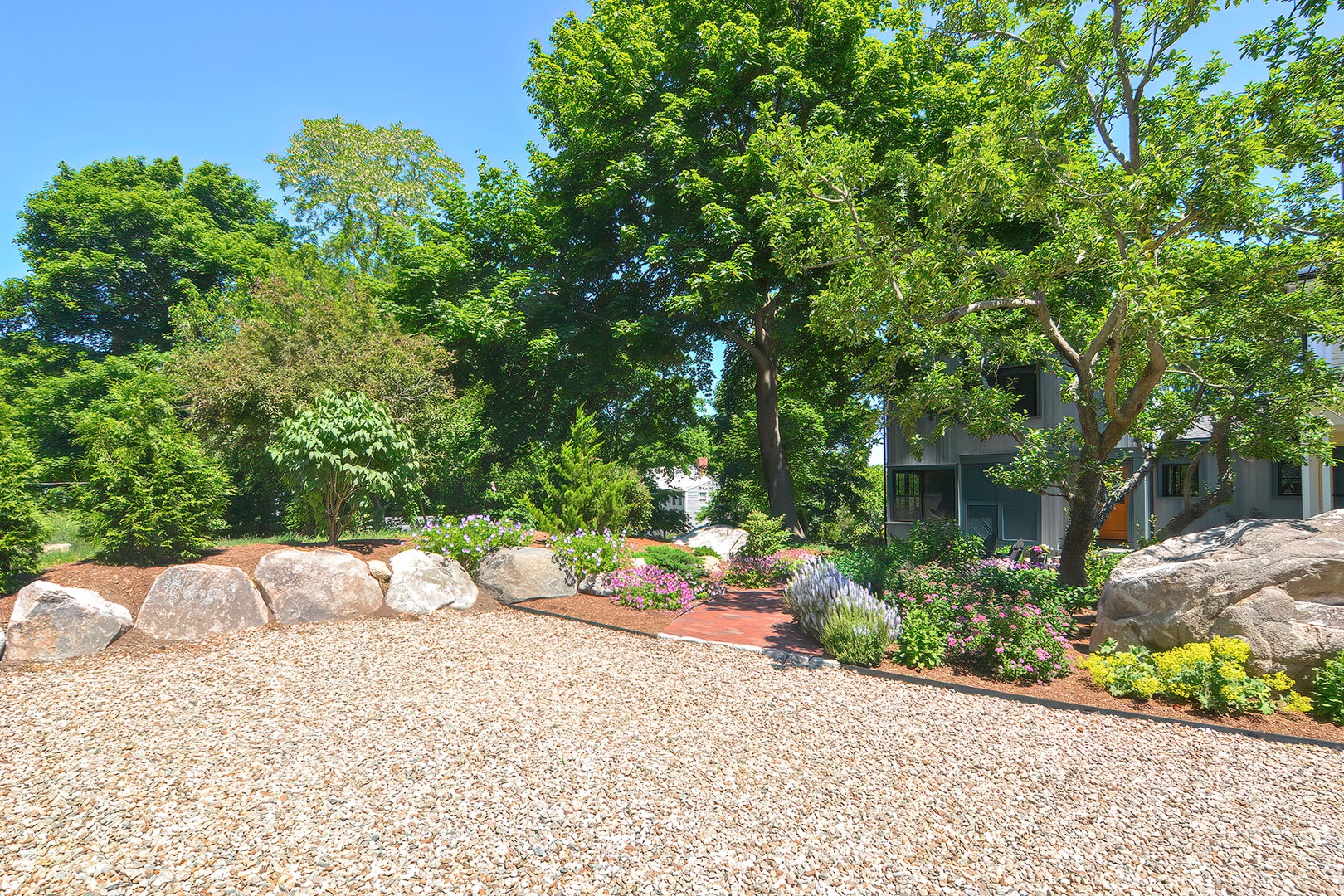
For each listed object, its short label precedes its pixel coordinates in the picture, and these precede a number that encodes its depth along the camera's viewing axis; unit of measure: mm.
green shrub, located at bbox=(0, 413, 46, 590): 6457
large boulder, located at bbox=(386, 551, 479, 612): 8055
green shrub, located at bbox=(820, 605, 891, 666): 6137
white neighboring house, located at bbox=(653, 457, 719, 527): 34156
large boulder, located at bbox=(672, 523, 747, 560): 13562
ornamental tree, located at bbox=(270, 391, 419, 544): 8945
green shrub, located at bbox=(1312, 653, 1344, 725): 4762
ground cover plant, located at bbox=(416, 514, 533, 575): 9156
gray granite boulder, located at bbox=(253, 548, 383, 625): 7348
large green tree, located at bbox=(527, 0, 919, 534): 13469
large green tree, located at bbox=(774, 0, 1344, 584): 6242
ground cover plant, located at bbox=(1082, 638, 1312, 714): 4941
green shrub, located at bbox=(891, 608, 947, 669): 6004
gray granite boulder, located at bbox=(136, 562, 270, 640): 6543
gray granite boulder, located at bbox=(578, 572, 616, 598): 9023
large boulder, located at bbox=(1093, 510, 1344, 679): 5145
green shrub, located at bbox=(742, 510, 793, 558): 10641
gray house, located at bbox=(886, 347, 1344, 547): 13055
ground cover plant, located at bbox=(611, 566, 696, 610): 8586
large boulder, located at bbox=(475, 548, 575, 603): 8742
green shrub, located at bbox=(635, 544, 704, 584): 9648
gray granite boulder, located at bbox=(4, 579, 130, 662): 5867
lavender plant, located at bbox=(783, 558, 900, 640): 6465
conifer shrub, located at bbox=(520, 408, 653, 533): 10992
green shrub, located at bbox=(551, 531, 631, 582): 9180
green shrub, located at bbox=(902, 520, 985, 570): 10106
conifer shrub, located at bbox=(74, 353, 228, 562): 7258
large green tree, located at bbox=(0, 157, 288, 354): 23656
